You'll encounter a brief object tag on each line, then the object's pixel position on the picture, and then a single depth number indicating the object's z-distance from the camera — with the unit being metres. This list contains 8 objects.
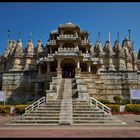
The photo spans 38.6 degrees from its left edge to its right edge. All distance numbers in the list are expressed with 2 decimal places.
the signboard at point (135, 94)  24.72
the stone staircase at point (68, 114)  16.42
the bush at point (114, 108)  23.76
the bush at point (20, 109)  23.44
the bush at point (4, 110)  23.72
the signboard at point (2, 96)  25.11
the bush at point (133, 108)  23.97
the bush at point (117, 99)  31.27
